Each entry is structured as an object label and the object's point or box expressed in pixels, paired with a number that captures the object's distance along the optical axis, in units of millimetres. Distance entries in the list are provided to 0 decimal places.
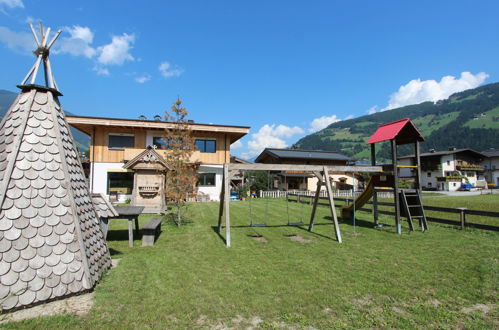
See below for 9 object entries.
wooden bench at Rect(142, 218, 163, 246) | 7633
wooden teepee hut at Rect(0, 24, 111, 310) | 3861
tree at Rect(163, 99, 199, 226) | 11016
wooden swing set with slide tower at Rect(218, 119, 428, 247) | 8445
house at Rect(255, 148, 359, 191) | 36250
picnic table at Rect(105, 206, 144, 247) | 7586
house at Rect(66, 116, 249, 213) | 21406
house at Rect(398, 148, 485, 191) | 49031
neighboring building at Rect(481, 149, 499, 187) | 58038
